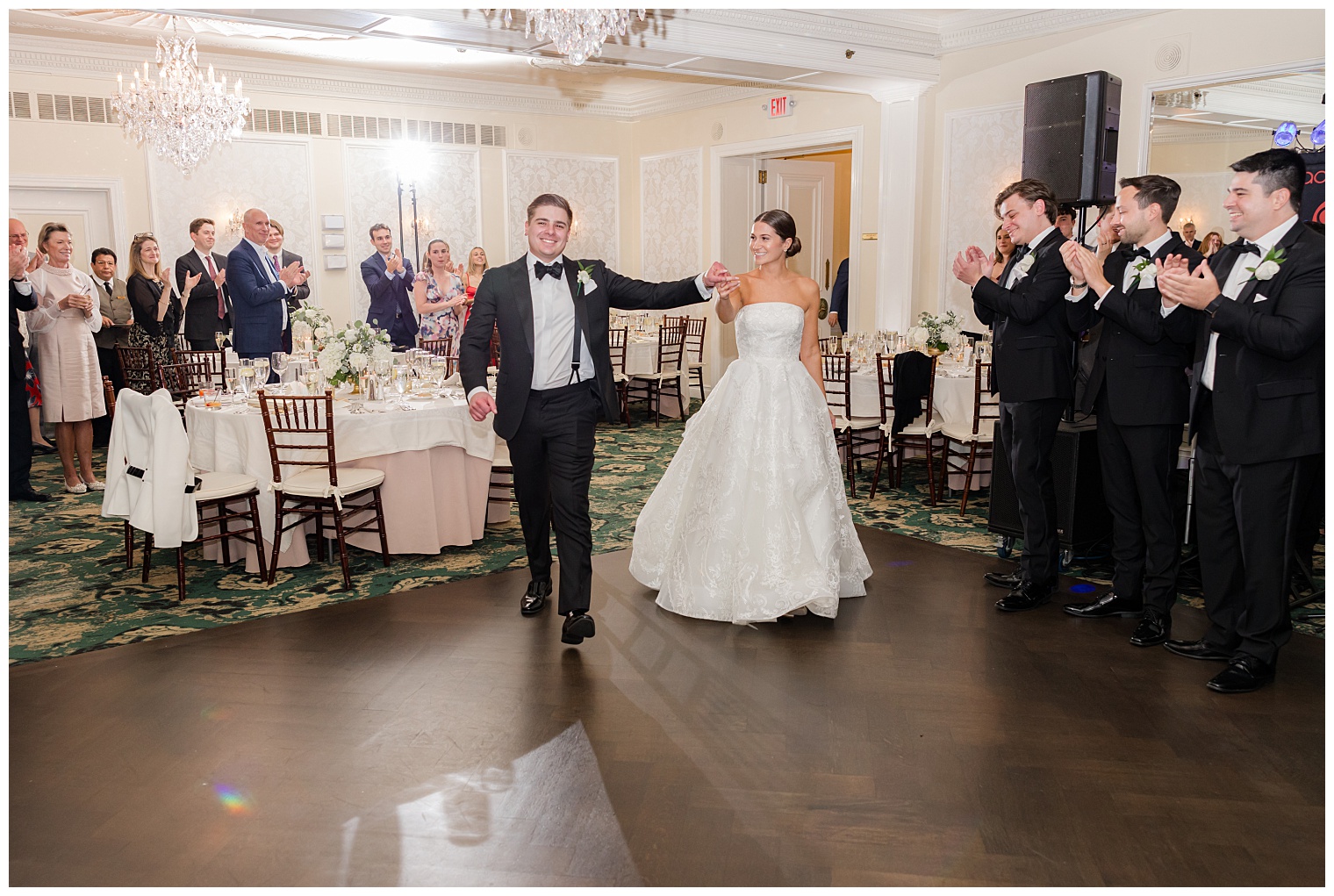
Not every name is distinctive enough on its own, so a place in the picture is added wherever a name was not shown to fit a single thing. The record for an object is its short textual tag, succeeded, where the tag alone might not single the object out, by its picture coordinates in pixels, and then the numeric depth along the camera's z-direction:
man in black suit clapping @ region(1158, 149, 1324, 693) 3.41
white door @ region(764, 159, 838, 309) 11.68
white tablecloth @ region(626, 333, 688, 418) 9.61
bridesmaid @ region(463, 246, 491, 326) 11.15
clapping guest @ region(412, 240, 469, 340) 9.47
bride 4.31
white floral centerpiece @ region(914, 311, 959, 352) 6.95
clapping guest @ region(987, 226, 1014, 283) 6.46
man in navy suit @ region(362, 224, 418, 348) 9.23
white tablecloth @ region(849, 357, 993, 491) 6.57
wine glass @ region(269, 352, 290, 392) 5.43
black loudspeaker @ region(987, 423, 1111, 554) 5.01
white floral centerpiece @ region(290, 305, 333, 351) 6.34
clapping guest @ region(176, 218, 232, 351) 8.15
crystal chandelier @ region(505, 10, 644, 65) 5.33
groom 4.06
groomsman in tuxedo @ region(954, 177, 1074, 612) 4.27
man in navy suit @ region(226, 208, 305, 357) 7.00
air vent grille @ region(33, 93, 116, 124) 9.25
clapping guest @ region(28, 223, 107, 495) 6.94
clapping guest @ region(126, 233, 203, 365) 8.34
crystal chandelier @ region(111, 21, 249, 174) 8.16
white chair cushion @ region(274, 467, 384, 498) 4.95
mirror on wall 6.79
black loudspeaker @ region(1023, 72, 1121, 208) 6.49
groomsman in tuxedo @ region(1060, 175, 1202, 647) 3.95
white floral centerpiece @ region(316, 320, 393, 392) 5.44
